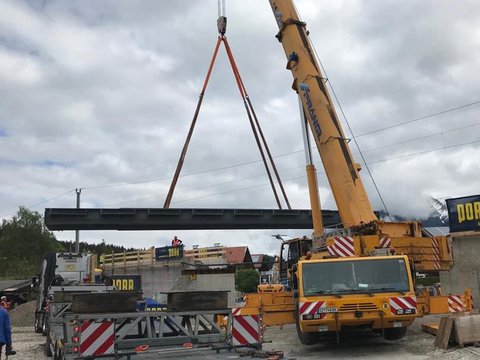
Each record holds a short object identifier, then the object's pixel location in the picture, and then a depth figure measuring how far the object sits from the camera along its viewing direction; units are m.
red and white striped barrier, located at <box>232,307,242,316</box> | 12.82
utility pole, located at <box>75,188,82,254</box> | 45.03
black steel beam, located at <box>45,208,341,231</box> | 39.88
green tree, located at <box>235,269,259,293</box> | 60.75
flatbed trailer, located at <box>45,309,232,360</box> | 6.30
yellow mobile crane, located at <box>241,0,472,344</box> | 10.60
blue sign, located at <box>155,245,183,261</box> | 41.16
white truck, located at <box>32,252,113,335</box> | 19.27
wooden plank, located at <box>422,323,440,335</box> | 12.51
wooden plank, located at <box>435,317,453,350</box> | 10.78
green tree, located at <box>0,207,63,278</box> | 88.75
